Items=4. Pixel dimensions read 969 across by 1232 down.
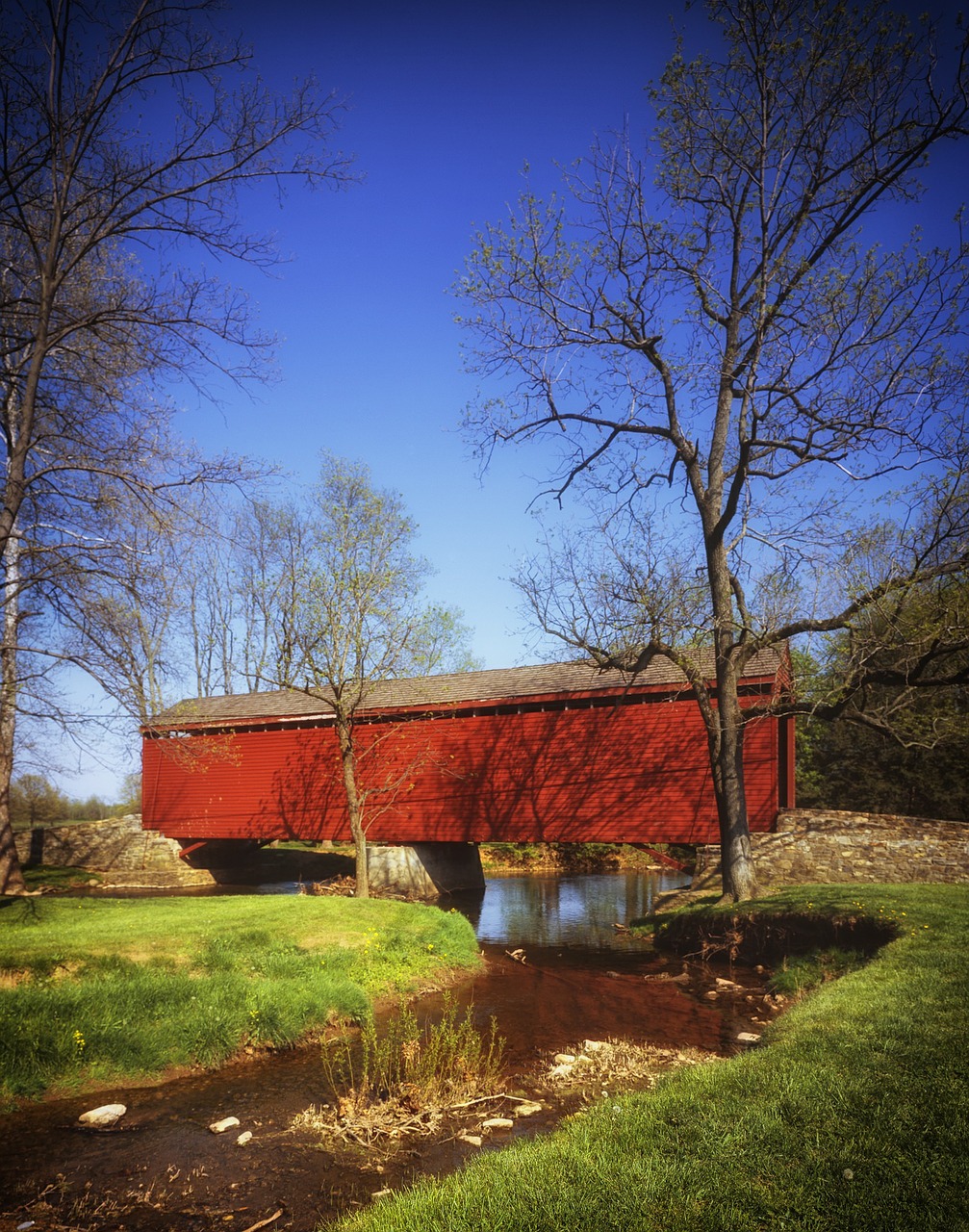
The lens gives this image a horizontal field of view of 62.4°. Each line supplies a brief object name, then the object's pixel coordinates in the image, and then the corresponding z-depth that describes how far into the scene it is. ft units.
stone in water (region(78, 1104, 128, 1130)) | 18.84
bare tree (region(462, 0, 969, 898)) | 32.96
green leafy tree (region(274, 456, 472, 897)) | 47.11
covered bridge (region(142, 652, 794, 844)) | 53.31
